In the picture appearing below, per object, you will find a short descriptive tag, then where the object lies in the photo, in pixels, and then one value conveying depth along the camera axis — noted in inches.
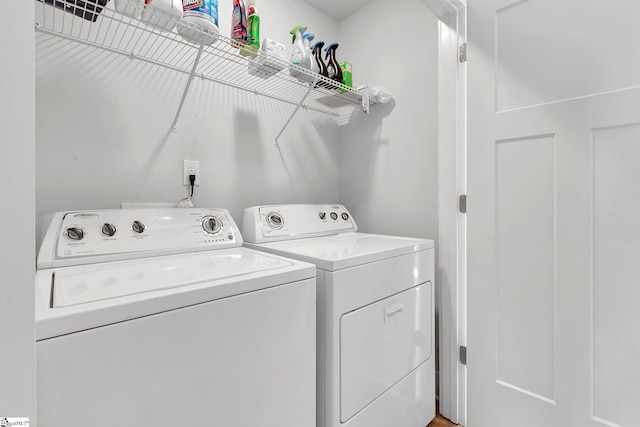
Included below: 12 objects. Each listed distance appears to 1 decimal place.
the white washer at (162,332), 22.9
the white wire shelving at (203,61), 46.5
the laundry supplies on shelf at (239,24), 52.1
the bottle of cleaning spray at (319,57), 71.4
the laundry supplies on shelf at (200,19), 44.0
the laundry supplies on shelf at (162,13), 40.4
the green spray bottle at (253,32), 52.1
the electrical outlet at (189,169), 59.9
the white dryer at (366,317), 41.2
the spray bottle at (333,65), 74.3
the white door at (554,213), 43.5
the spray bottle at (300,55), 63.1
